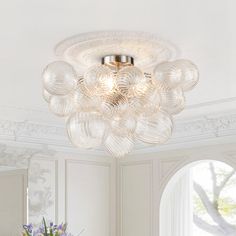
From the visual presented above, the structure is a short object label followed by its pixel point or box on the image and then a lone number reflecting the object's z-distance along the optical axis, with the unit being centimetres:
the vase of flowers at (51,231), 403
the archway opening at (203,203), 662
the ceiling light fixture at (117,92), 330
